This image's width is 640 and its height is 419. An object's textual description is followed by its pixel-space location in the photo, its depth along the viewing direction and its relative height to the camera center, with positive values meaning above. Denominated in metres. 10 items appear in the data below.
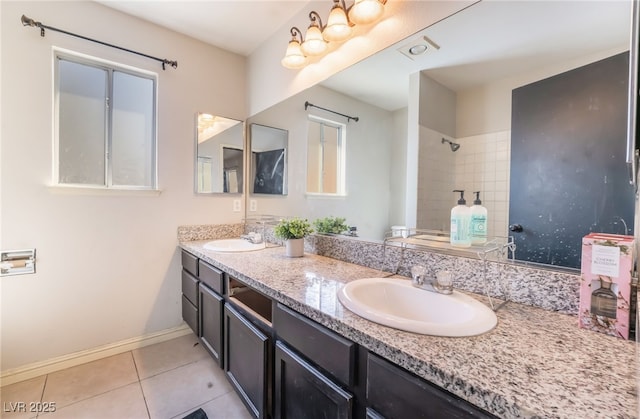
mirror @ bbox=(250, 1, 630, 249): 0.86 +0.48
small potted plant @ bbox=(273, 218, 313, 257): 1.65 -0.19
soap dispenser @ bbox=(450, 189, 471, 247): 1.10 -0.07
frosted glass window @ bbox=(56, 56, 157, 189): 1.79 +0.54
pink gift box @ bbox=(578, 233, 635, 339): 0.67 -0.19
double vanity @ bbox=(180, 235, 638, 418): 0.50 -0.33
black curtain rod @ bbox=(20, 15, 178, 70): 1.57 +1.05
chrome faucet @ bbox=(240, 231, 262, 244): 2.07 -0.26
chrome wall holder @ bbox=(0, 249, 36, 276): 1.57 -0.37
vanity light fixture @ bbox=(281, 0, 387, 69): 1.30 +0.96
